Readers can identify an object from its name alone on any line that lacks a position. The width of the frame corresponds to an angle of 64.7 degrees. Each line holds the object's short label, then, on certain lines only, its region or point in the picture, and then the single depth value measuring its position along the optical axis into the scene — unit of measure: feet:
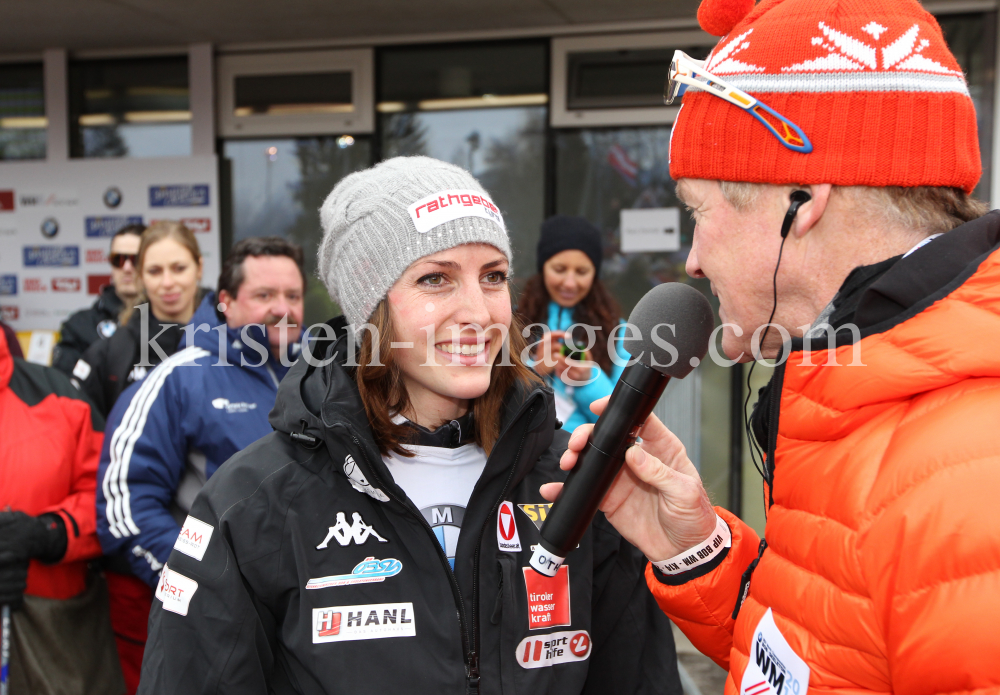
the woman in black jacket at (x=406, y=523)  4.66
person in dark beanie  12.82
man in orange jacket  2.82
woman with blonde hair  12.29
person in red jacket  8.84
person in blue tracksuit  8.96
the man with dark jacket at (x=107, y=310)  15.69
